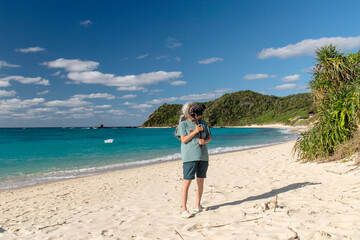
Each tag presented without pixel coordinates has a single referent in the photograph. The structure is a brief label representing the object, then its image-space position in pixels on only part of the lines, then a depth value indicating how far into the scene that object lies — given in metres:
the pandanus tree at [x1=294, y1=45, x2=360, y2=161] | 6.88
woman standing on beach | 3.58
